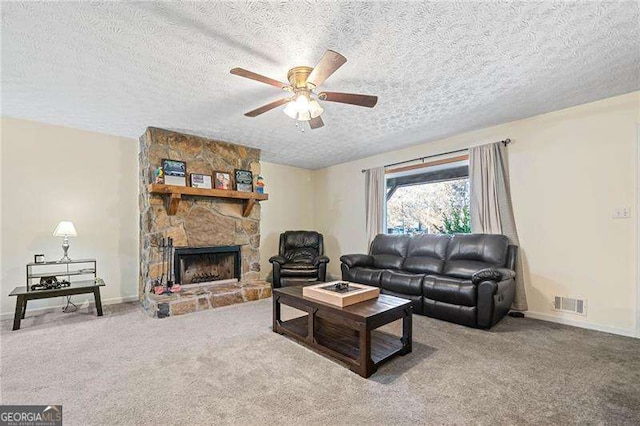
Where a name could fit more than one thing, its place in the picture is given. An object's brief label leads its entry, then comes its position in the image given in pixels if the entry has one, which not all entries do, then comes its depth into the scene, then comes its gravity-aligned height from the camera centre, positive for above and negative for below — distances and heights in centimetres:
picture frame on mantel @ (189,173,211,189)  436 +52
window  453 +27
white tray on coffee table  255 -75
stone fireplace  404 -32
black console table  318 -92
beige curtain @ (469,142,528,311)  379 +25
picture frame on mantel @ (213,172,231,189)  461 +56
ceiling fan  235 +96
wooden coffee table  222 -109
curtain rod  387 +95
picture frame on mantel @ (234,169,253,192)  484 +58
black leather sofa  313 -77
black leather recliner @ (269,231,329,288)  497 -95
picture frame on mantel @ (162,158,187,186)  411 +61
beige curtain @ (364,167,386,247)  532 +23
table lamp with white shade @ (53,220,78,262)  359 -22
